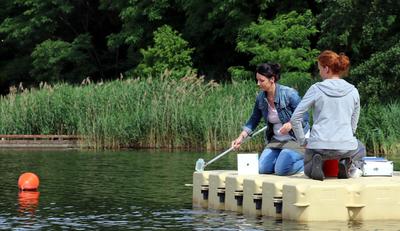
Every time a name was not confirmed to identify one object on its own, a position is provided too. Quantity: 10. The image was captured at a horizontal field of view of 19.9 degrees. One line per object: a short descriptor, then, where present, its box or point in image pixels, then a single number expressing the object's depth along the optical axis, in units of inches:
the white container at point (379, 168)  537.0
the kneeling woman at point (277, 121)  544.7
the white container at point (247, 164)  554.6
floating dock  489.1
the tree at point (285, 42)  1616.6
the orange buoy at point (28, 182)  688.4
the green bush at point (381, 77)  1298.0
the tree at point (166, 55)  1836.9
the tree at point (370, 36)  1310.3
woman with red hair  505.7
